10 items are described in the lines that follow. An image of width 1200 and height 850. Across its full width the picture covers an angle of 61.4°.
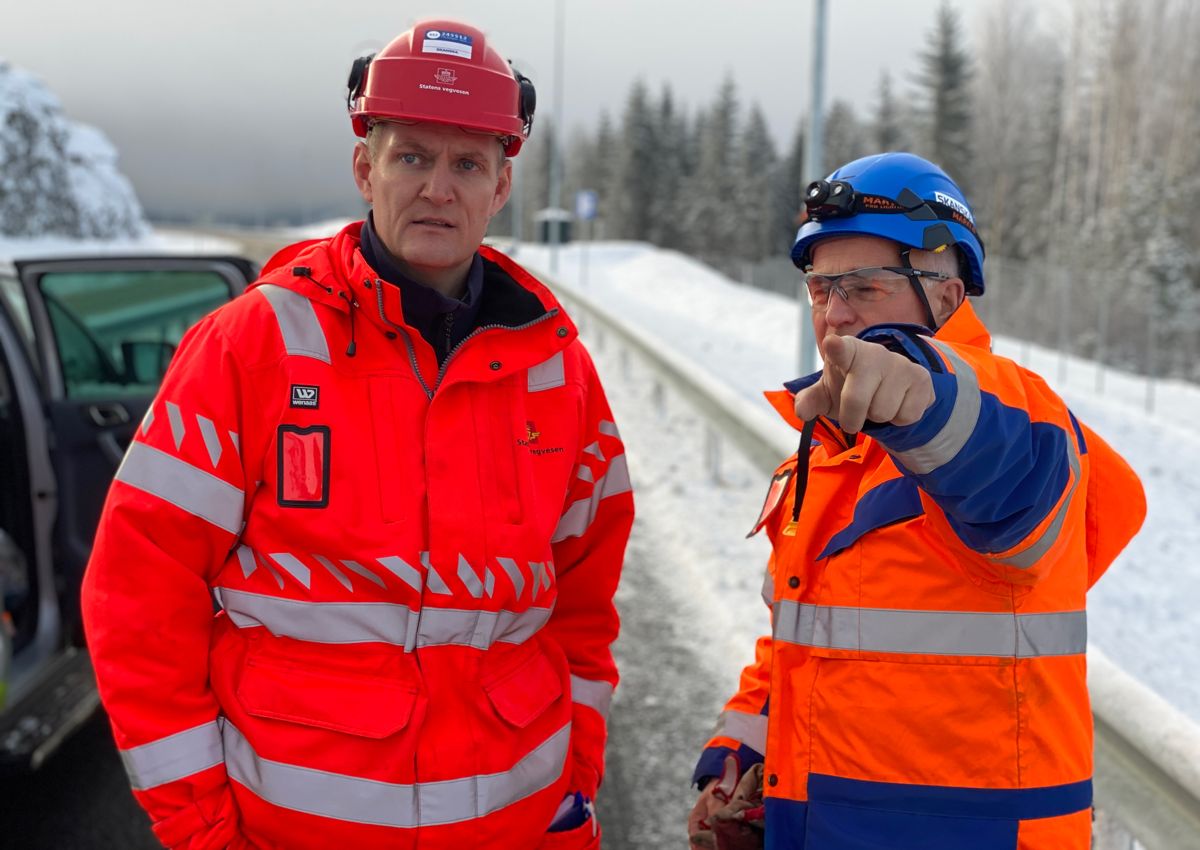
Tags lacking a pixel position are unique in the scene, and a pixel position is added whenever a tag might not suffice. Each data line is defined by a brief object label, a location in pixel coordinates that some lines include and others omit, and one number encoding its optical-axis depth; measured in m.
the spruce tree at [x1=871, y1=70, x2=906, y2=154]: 53.66
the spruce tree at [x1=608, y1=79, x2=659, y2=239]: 69.44
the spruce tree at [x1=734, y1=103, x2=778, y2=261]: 65.75
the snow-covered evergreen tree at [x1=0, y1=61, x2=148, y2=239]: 81.25
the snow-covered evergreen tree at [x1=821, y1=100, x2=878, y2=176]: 60.09
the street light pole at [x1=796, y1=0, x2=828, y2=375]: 10.40
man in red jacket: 1.86
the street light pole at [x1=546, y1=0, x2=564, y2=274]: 33.25
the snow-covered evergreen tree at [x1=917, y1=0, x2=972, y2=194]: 46.25
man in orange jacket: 1.52
